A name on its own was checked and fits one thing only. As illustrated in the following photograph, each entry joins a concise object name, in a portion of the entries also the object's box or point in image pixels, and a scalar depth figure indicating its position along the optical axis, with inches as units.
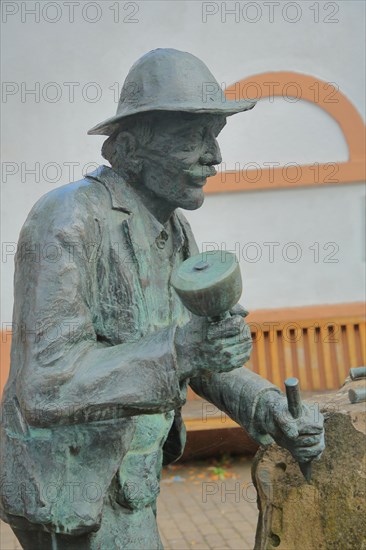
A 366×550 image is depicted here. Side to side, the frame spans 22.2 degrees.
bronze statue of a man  88.0
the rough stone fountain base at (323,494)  150.3
